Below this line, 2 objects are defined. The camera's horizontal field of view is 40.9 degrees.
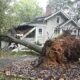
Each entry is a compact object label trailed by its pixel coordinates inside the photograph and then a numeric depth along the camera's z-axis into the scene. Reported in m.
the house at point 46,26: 15.63
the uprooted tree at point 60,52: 5.11
